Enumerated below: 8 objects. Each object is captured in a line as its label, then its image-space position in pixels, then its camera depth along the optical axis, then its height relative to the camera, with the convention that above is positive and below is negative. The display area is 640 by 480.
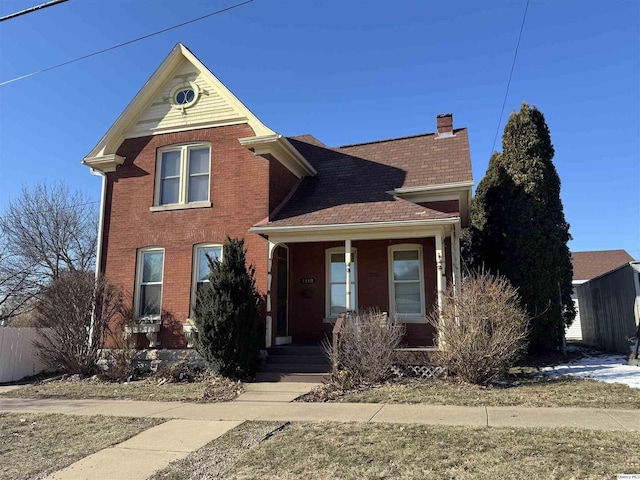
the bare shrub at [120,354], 11.81 -0.74
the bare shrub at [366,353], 9.80 -0.60
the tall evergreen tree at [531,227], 13.95 +2.89
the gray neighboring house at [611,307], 13.35 +0.48
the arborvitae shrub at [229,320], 10.72 +0.08
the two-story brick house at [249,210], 12.90 +3.09
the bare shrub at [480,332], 9.29 -0.18
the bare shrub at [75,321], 12.34 +0.08
